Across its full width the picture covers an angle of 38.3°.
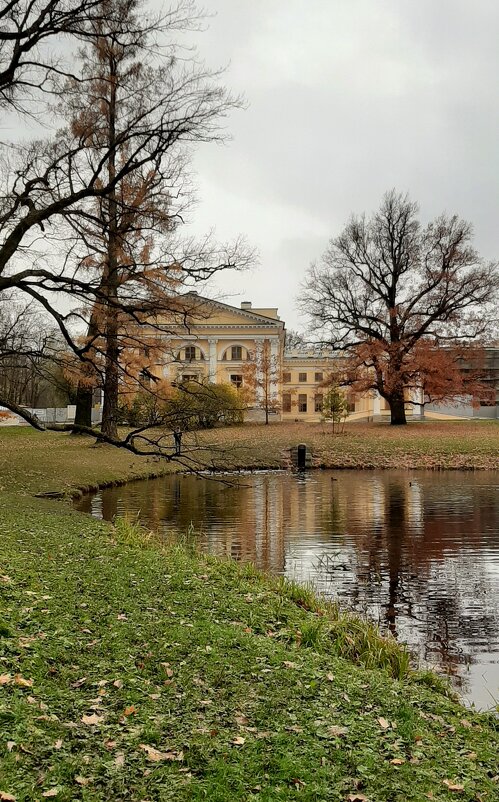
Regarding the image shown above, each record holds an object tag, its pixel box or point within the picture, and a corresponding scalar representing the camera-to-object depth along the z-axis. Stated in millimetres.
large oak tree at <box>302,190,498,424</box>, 43562
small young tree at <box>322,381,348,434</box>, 41000
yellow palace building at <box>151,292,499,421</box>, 63375
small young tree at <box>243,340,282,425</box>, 58219
